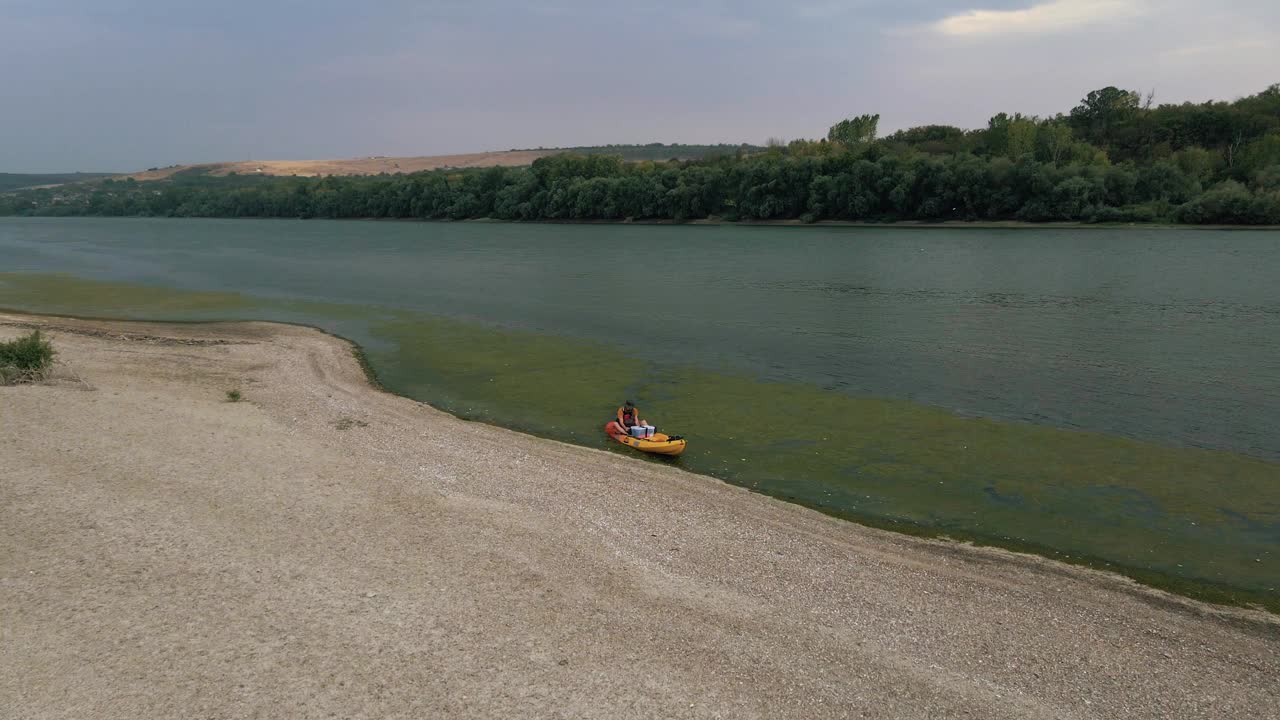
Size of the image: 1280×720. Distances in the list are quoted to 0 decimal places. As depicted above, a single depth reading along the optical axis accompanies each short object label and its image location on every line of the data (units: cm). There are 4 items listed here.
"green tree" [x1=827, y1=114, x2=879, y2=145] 10756
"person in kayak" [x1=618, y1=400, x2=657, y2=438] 1659
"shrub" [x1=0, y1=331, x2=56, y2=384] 1844
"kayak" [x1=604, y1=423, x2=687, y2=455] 1619
